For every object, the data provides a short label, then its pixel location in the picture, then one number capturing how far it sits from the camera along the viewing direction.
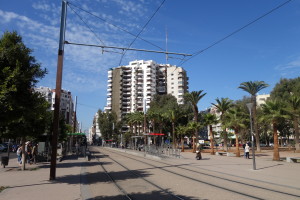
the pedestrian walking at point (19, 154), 20.42
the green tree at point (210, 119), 37.18
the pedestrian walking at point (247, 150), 27.48
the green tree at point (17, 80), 9.23
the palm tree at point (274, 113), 22.88
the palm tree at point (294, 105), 27.61
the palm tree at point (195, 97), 45.12
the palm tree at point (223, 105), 37.28
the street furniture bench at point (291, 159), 22.86
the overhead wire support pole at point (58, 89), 12.55
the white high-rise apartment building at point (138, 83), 122.44
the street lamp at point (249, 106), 17.55
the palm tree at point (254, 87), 45.74
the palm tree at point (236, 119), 30.58
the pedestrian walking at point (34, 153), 21.72
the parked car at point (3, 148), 46.09
